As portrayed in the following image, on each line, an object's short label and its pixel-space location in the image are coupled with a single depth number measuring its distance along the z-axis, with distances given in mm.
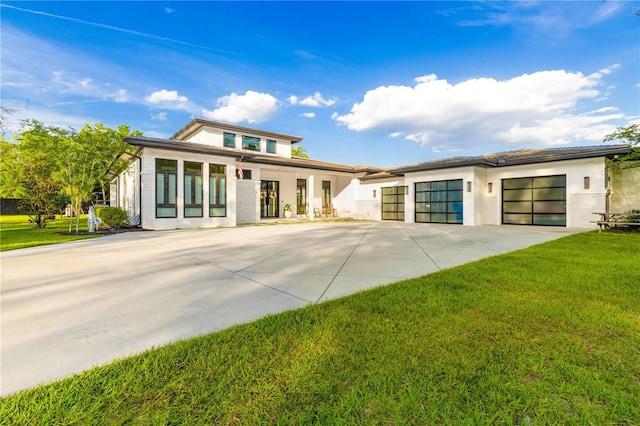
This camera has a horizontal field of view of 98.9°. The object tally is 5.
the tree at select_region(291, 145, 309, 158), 39562
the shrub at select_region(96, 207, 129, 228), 13734
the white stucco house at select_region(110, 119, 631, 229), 13492
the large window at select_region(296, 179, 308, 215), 22672
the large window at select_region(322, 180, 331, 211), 23688
